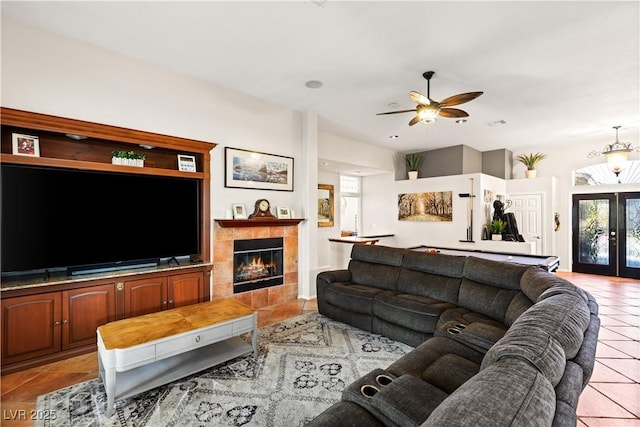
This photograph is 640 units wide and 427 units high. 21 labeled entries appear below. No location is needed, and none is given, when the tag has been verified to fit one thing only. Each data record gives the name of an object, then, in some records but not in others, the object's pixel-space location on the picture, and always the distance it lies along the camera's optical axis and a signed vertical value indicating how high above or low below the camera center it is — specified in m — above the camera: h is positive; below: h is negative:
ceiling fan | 3.24 +1.26
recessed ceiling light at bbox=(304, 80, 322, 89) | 3.92 +1.75
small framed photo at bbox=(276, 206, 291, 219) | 4.73 +0.04
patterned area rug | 2.03 -1.37
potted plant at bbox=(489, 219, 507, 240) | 6.38 -0.32
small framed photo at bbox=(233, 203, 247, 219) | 4.19 +0.05
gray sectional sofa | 0.85 -0.71
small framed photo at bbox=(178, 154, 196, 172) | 3.73 +0.65
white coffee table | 2.13 -1.02
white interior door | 7.28 -0.04
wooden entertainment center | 2.62 -0.71
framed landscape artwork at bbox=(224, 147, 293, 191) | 4.21 +0.67
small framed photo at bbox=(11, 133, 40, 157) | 2.72 +0.66
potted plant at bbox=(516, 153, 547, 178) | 7.36 +1.29
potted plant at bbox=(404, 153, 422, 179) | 7.79 +1.35
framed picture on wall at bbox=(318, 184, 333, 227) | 7.28 +0.23
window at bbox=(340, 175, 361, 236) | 8.64 +0.27
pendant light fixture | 5.53 +1.08
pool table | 3.65 -0.62
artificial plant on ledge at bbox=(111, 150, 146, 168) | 3.25 +0.63
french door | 6.50 -0.47
